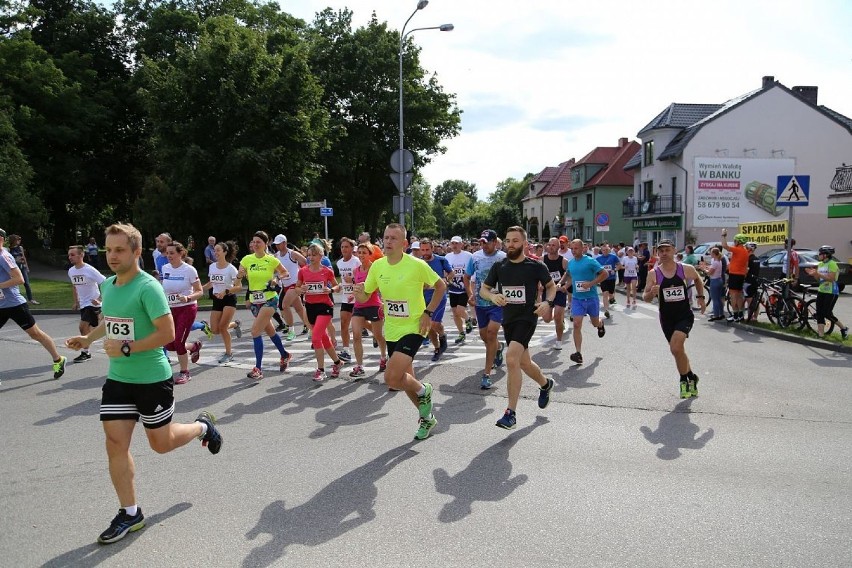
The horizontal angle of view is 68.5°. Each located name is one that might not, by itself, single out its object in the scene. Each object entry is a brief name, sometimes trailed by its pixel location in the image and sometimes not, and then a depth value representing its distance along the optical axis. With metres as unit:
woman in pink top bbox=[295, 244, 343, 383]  8.50
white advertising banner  42.12
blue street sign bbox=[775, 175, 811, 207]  12.63
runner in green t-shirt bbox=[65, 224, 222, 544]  3.83
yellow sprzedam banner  17.67
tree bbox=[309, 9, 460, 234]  37.31
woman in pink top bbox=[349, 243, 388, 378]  8.54
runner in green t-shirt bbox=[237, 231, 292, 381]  8.48
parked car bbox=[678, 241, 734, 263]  24.16
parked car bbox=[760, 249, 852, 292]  23.67
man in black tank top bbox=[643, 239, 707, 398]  7.27
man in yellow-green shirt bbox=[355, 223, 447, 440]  5.73
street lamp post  19.30
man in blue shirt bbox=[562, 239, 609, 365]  9.79
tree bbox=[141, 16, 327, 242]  25.72
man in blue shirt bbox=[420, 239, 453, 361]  9.96
